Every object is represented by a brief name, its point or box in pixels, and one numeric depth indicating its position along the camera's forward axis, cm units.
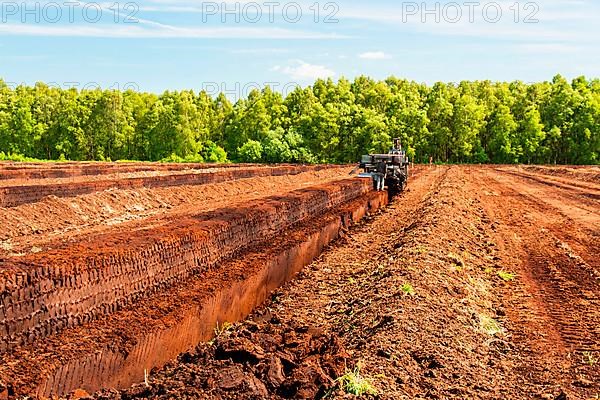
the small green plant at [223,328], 828
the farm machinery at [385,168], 2712
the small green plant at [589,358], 690
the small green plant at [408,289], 882
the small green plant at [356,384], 525
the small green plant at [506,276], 1118
